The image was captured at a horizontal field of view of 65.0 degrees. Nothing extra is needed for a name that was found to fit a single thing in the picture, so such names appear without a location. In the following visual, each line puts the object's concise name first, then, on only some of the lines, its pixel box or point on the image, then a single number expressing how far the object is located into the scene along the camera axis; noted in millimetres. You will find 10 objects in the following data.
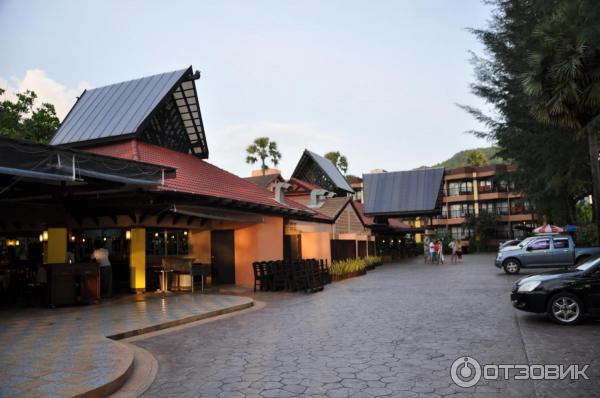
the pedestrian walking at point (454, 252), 36512
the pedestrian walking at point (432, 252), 36406
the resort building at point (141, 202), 11930
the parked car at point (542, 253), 20531
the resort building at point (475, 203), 65688
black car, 9086
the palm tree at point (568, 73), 13188
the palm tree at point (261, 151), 50219
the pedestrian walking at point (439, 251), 36094
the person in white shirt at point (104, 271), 14273
